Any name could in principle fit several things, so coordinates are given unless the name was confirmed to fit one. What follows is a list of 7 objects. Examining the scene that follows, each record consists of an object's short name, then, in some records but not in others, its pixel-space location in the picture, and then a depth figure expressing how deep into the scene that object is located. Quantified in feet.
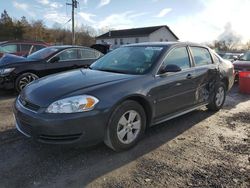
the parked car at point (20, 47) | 25.87
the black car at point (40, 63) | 16.60
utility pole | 69.79
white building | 118.88
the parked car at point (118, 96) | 7.65
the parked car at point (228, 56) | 38.41
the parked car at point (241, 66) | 23.06
